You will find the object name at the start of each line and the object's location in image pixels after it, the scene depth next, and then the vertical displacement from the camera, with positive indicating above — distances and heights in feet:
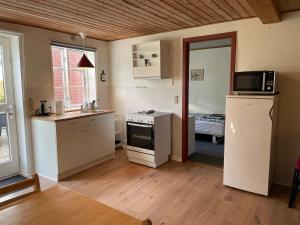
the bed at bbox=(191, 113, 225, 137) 16.46 -3.01
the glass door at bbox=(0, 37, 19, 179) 10.92 -1.65
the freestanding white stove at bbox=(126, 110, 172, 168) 12.14 -2.93
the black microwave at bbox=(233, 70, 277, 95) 8.95 +0.08
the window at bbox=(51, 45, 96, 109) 13.05 +0.50
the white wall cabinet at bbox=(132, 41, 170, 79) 12.50 +1.50
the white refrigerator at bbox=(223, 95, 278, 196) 8.77 -2.35
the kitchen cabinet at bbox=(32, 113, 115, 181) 10.64 -2.96
